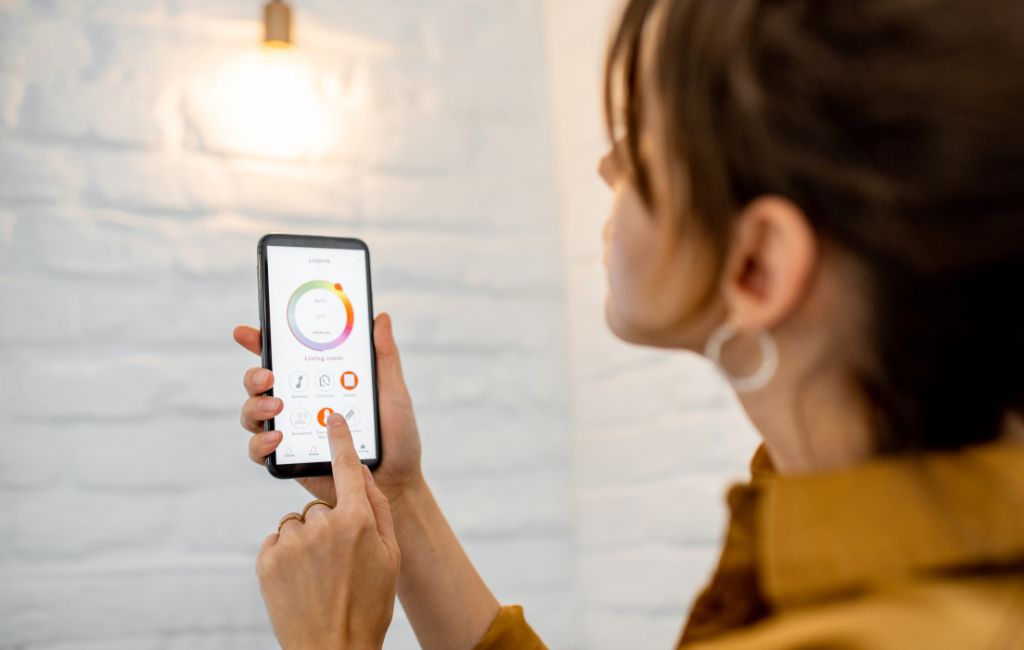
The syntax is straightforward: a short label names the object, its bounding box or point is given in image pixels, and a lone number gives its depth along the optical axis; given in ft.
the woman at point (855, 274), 1.41
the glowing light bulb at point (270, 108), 3.95
